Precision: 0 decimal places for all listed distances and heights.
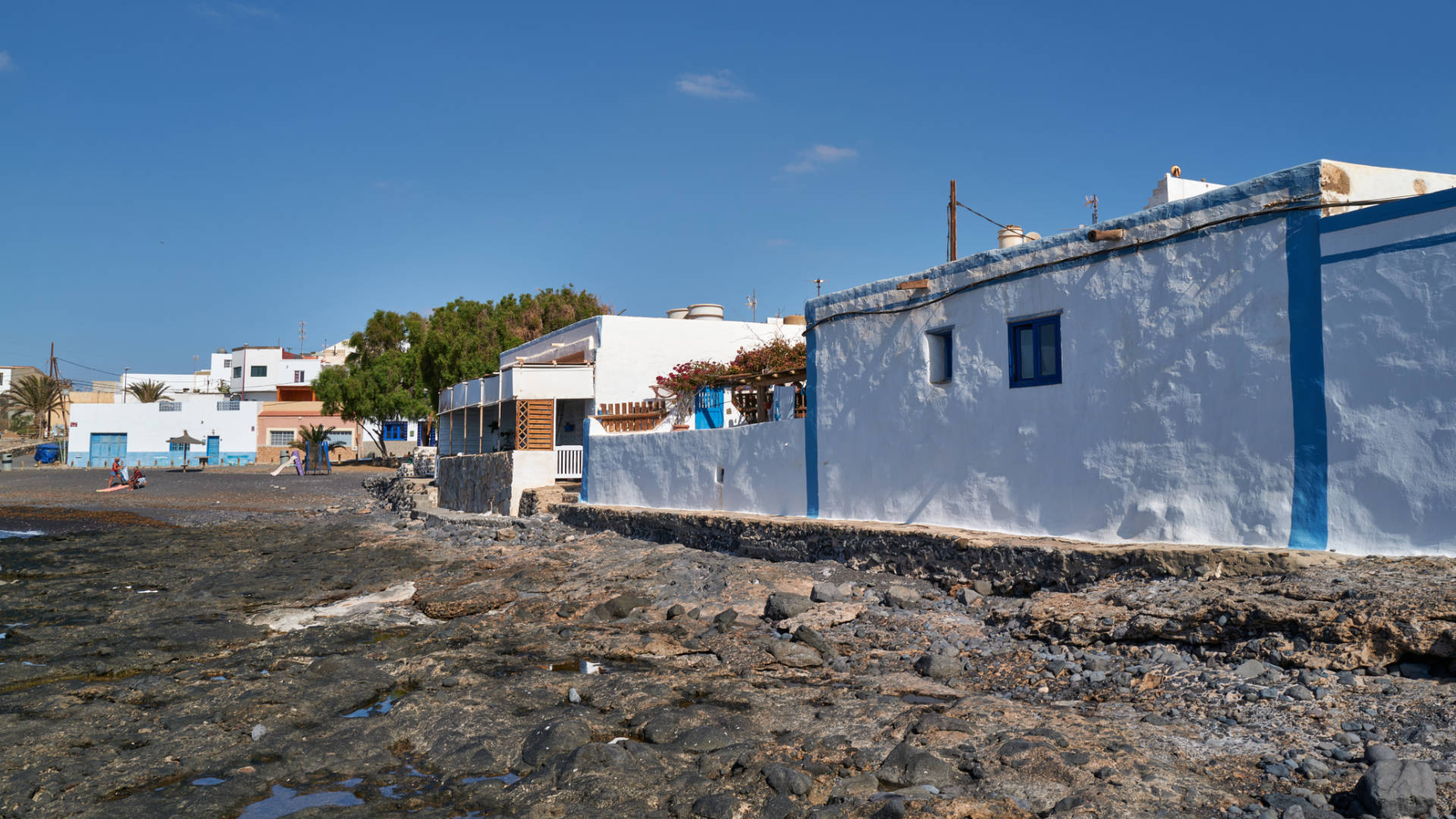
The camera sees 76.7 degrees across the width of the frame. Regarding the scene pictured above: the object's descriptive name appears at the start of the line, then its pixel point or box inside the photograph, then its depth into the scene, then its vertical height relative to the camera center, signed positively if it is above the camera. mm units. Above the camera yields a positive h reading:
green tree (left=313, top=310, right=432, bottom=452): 48531 +3791
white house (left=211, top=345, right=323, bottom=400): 83062 +7133
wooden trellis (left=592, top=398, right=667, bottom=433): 18922 +695
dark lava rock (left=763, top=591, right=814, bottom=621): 9656 -1661
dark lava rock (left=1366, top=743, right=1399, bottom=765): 4965 -1656
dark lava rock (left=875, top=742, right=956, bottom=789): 5316 -1886
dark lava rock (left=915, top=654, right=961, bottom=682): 7566 -1811
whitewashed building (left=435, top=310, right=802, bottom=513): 23984 +1878
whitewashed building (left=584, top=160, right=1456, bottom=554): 7223 +710
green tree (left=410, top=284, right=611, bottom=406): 41875 +5560
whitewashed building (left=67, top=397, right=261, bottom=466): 55844 +1106
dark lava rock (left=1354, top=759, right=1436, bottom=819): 4422 -1660
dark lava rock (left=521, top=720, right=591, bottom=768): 5984 -1952
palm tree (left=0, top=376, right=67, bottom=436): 65938 +3821
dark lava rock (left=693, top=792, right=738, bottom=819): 5027 -1976
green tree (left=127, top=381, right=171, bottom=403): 70938 +4471
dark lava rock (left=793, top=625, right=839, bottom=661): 8320 -1797
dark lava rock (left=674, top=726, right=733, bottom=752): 6047 -1933
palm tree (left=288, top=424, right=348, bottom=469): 51844 +403
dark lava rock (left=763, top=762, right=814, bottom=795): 5227 -1903
